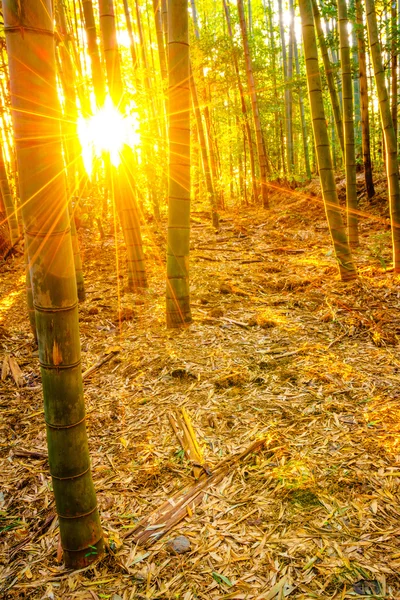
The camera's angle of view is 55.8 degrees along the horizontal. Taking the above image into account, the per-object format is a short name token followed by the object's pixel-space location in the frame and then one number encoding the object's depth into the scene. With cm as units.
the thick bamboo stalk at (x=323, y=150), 406
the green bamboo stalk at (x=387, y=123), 433
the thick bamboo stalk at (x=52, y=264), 123
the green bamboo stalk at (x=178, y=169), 345
